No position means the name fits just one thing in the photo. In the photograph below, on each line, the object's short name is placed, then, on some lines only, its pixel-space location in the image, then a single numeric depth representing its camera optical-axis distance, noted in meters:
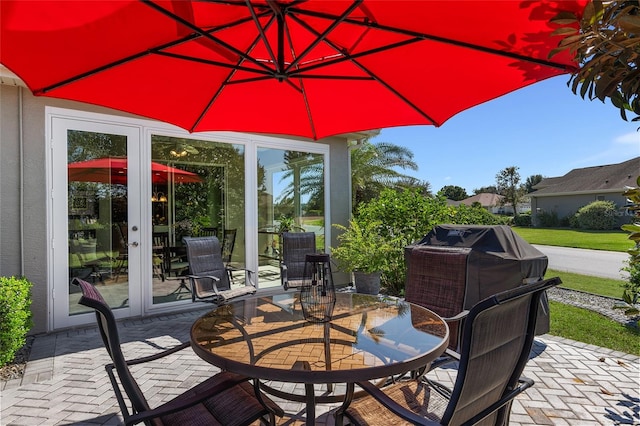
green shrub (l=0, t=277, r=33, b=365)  3.16
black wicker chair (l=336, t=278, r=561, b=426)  1.24
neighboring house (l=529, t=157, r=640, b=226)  25.88
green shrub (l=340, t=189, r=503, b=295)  6.10
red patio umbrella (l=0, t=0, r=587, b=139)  1.82
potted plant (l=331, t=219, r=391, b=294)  5.99
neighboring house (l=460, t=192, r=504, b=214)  45.81
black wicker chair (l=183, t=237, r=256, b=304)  4.51
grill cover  3.49
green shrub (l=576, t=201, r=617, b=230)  24.12
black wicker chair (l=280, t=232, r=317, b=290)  5.59
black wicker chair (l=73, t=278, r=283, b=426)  1.43
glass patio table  1.50
